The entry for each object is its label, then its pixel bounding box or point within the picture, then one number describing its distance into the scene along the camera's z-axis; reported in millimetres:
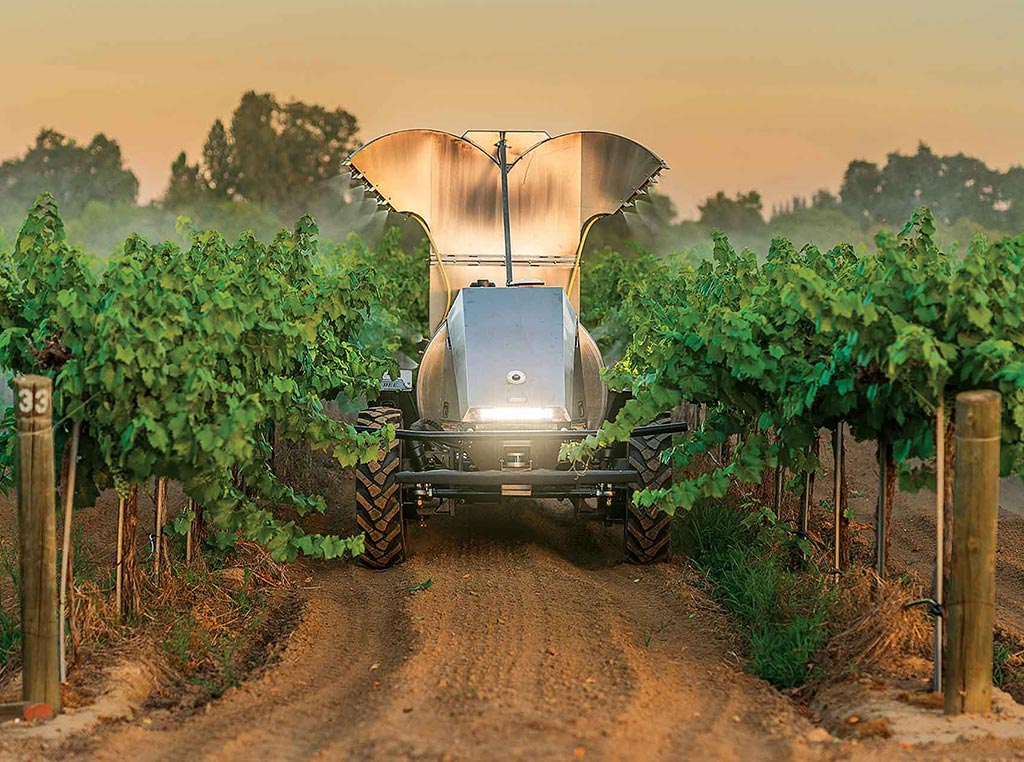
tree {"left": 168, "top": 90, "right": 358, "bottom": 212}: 75938
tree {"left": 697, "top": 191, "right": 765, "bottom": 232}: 78875
